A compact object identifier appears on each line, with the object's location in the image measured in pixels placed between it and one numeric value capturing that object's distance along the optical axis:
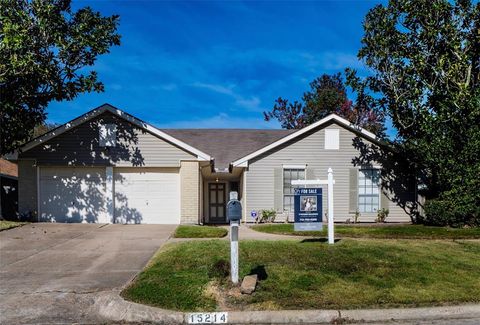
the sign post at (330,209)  10.62
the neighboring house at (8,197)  18.22
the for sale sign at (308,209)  10.70
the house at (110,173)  17.27
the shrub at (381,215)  18.78
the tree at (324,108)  37.06
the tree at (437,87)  16.05
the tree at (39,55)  14.37
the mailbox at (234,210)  6.85
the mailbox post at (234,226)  6.86
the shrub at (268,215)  18.52
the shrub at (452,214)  16.03
